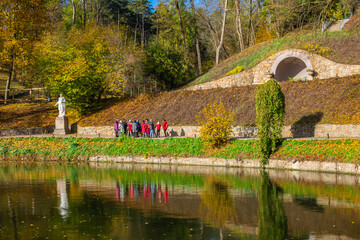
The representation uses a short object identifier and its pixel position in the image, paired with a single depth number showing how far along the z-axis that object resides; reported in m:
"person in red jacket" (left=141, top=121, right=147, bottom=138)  34.09
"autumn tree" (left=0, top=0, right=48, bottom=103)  45.47
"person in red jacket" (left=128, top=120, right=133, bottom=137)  34.81
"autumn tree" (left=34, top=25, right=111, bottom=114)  43.12
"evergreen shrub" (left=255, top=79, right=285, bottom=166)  25.38
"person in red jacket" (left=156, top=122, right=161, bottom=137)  34.65
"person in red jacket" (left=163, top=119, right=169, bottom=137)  34.31
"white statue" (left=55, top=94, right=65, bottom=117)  38.25
